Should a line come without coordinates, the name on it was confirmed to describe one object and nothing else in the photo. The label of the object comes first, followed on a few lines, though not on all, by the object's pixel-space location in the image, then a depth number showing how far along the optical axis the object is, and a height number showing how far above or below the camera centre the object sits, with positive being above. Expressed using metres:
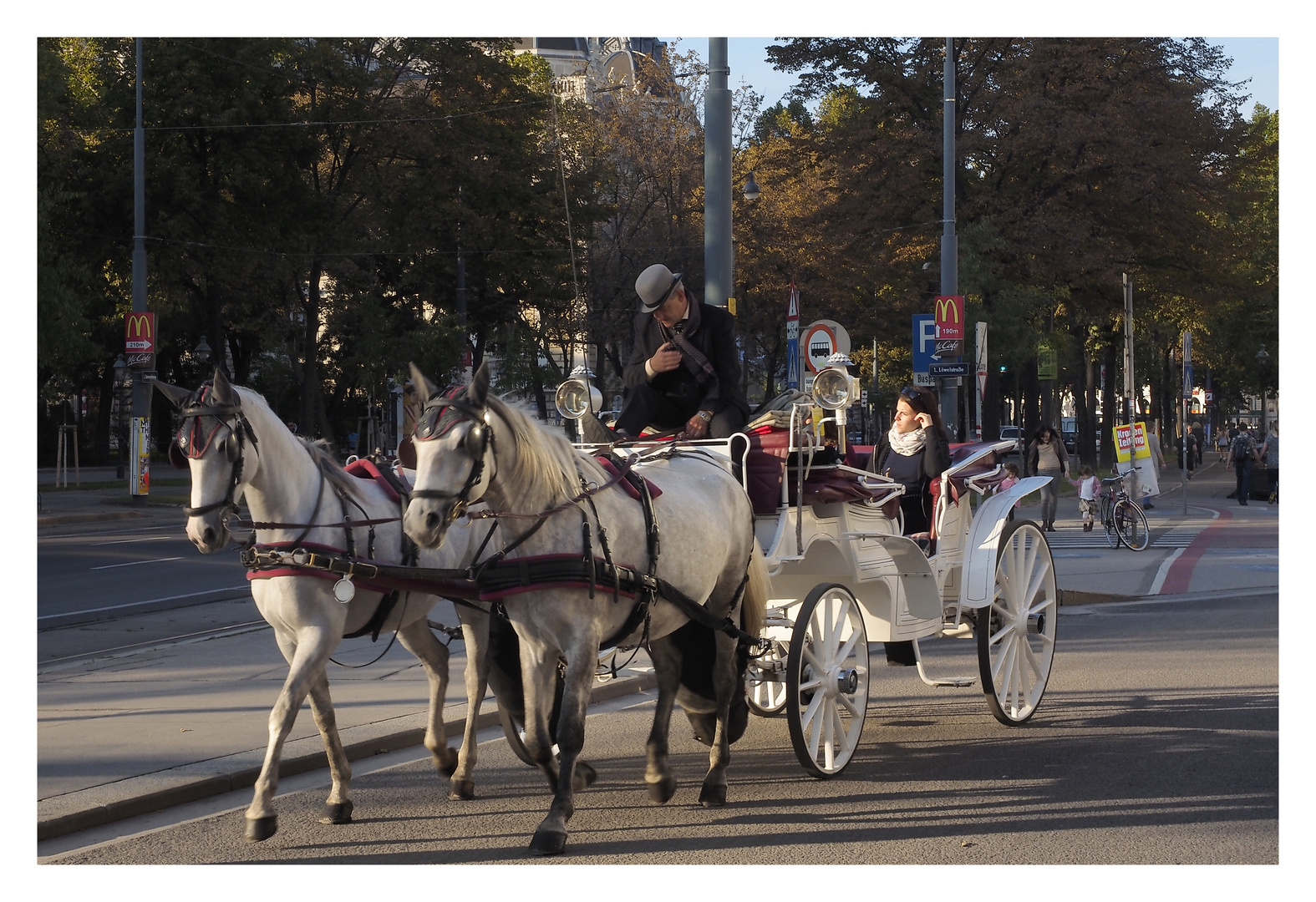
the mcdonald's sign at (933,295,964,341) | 19.92 +1.40
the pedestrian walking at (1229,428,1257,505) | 34.00 -1.22
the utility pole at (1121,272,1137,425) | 30.91 +1.51
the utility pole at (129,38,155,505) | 28.36 +2.59
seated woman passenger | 9.00 -0.30
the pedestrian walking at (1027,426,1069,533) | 23.22 -0.77
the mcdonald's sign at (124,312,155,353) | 27.34 +1.73
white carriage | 7.12 -0.97
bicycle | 20.94 -1.68
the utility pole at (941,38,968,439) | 22.25 +3.27
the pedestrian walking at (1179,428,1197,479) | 50.44 -1.51
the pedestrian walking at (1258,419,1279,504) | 34.19 -1.22
